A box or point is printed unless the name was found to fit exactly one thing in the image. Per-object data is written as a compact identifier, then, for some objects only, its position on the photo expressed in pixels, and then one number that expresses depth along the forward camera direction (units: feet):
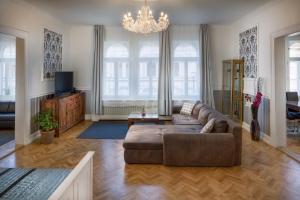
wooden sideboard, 19.38
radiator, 26.50
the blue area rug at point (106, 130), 19.90
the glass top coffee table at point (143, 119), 20.20
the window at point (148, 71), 26.16
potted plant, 17.78
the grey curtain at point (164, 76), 25.31
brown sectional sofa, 13.19
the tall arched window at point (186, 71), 25.98
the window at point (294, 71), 27.89
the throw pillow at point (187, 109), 21.59
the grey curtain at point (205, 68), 25.23
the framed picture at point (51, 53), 20.88
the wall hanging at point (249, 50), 20.33
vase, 18.48
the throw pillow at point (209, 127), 13.97
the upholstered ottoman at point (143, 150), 13.56
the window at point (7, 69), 26.00
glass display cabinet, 22.74
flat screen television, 21.77
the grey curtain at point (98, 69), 25.58
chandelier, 15.25
